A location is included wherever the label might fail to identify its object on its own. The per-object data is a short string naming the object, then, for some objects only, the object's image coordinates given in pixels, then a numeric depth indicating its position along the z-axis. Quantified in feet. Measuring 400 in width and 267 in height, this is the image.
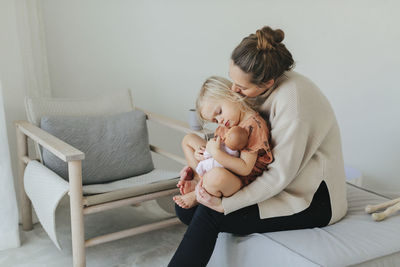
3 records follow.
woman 5.39
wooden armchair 6.75
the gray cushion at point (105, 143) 8.22
